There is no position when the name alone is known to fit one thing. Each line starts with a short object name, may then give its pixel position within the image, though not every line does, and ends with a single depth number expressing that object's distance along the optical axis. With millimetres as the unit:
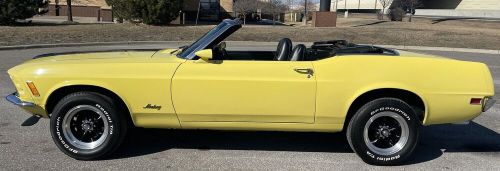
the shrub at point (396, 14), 42156
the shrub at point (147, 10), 25344
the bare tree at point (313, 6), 76981
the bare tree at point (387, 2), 61484
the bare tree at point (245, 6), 45938
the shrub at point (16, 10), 22750
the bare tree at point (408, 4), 53425
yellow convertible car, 4223
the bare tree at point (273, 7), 51581
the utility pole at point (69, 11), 31727
